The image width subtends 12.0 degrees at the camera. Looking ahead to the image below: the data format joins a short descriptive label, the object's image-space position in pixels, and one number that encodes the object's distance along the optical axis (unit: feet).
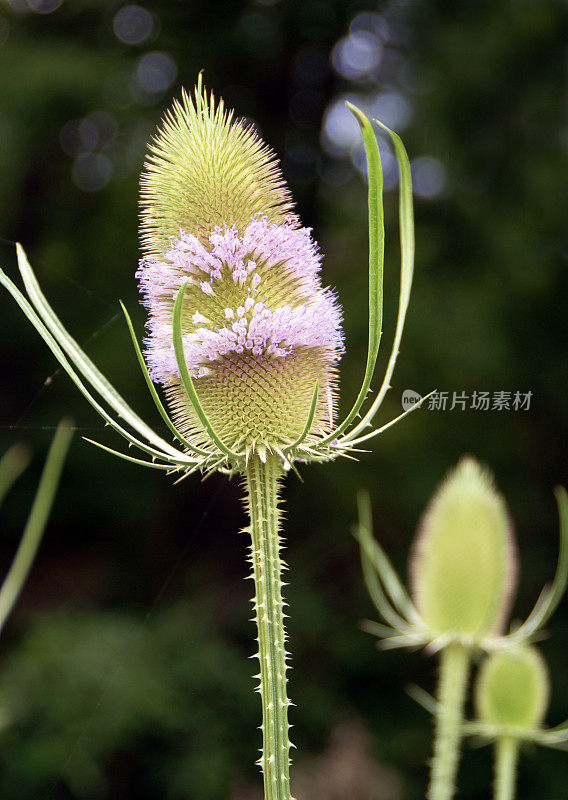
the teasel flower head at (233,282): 1.58
